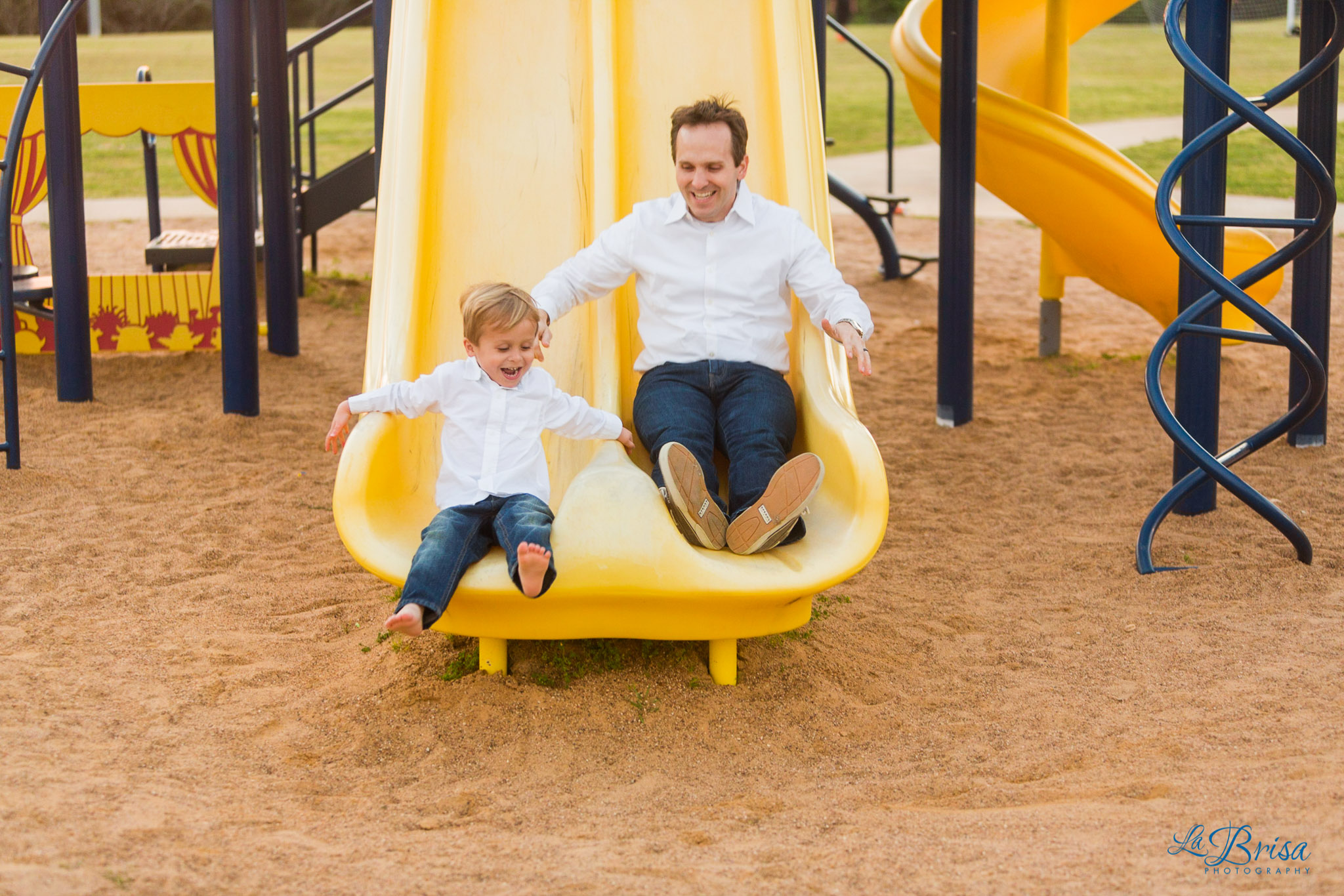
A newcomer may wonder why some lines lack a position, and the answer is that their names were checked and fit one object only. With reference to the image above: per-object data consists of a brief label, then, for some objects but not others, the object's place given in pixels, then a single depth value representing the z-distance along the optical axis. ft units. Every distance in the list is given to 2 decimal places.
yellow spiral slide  21.90
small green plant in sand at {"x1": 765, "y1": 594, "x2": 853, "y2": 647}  12.90
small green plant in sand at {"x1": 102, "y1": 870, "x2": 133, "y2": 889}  8.18
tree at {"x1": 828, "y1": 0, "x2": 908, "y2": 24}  111.86
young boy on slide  10.96
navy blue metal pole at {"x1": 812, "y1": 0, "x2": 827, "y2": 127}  17.04
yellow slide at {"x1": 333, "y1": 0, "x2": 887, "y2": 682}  10.66
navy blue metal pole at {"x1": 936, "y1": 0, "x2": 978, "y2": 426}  20.08
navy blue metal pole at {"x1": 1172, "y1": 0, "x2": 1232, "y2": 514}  15.12
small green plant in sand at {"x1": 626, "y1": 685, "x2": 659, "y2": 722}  11.26
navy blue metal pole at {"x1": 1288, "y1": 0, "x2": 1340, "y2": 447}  18.03
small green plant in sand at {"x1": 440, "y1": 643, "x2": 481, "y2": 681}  11.83
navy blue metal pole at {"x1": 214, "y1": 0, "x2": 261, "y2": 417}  19.93
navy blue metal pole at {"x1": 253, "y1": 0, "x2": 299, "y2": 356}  23.50
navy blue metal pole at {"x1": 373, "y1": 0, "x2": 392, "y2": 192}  16.62
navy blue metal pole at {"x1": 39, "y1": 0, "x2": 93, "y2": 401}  20.07
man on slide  12.41
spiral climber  14.19
